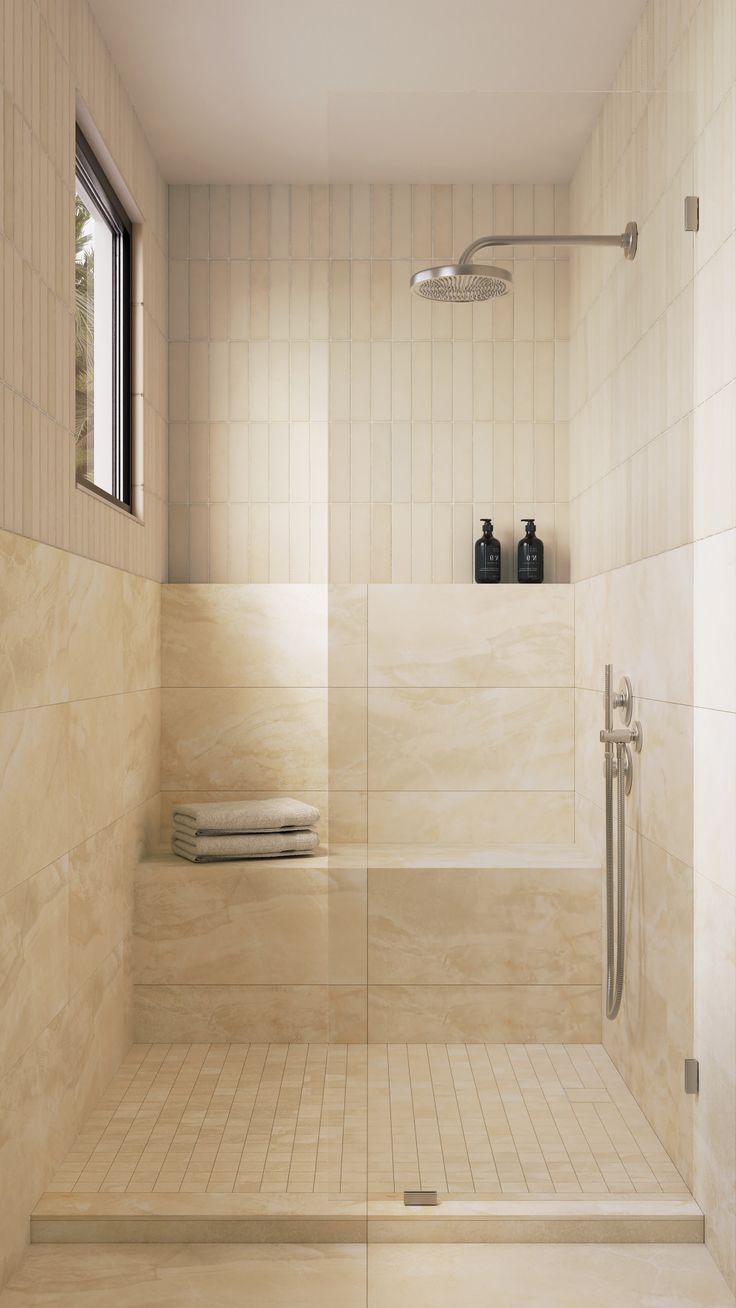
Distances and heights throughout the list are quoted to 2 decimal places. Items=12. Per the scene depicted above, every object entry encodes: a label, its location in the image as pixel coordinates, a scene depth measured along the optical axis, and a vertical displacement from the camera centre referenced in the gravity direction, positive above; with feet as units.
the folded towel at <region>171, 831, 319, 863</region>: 11.00 -1.84
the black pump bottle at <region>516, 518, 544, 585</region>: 7.34 +0.65
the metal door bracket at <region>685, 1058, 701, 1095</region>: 7.11 -2.60
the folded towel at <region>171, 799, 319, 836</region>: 11.04 -1.58
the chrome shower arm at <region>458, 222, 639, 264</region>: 6.89 +2.52
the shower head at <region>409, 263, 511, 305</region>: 6.92 +2.27
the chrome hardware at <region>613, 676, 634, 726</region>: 7.02 -0.25
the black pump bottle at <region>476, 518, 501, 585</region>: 7.35 +0.60
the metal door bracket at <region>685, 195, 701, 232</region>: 6.88 +2.68
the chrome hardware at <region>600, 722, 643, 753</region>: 7.01 -0.49
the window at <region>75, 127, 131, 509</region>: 10.05 +3.02
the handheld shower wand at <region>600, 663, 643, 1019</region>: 7.00 -0.68
